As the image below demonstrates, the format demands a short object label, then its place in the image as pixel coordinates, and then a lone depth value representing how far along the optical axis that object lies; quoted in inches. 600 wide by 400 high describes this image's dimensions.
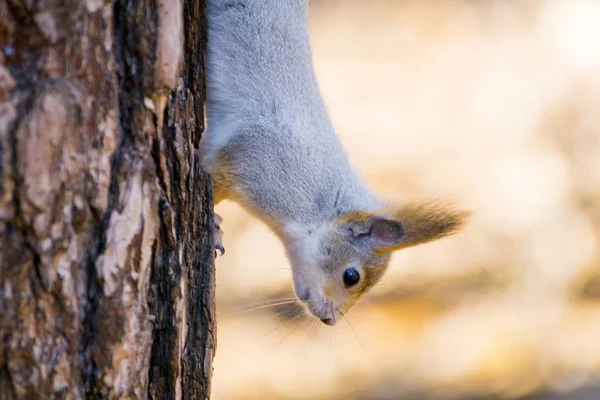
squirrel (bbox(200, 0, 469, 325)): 120.9
